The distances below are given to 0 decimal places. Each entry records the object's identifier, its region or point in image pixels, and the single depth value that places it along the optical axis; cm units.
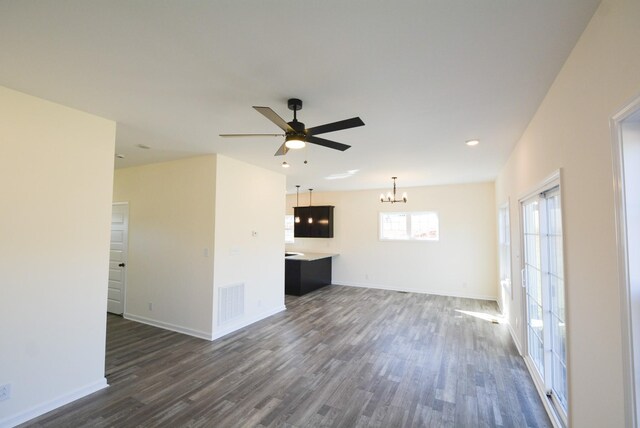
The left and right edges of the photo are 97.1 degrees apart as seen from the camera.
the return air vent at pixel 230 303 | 429
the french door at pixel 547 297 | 240
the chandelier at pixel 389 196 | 722
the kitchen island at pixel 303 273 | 682
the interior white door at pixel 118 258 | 509
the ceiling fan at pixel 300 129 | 214
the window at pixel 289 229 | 901
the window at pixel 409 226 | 715
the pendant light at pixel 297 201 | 813
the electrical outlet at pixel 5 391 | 228
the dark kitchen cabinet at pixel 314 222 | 812
